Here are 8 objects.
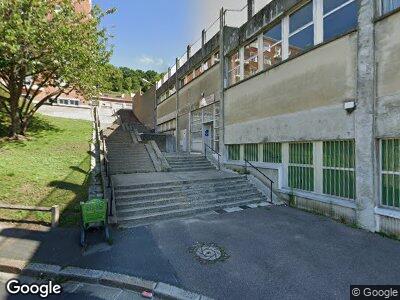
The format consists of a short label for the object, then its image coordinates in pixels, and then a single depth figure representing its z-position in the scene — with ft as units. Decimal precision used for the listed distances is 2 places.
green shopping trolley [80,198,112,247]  21.45
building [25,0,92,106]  102.78
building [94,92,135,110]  146.65
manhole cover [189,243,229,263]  19.19
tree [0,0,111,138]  38.40
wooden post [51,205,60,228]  24.68
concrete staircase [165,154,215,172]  49.88
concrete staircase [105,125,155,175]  47.67
